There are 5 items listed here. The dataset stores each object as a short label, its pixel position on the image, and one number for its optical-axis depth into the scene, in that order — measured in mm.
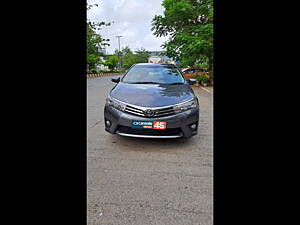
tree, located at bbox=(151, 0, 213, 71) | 11062
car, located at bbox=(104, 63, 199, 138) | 3219
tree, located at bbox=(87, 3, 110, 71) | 14681
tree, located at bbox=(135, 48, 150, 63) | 53469
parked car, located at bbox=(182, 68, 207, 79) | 15070
